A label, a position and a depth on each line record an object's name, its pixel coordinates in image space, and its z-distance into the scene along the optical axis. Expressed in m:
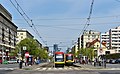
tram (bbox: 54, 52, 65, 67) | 46.21
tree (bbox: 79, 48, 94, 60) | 90.99
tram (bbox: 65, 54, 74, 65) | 57.86
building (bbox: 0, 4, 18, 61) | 90.07
